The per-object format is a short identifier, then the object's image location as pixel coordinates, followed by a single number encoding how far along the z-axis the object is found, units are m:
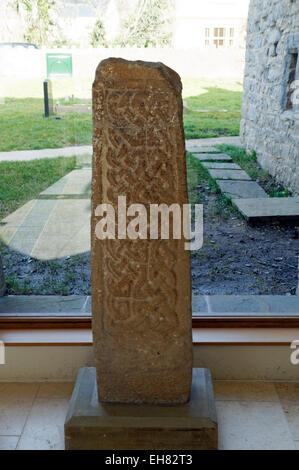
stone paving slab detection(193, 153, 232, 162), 2.21
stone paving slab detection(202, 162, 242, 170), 2.23
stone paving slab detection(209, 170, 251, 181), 2.24
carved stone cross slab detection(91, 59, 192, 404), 1.43
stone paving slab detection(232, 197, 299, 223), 2.24
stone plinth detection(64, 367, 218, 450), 1.65
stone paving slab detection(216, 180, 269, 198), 2.26
